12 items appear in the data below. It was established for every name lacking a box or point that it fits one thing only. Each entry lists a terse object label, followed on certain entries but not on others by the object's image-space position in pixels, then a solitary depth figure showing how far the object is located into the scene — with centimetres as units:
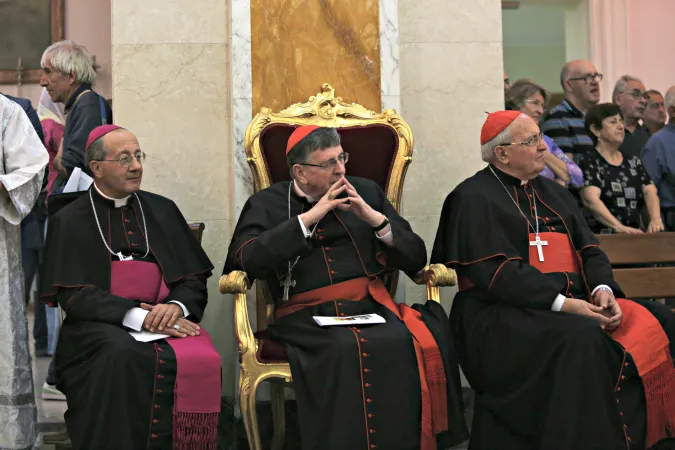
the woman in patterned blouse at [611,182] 1065
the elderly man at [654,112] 1423
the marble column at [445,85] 1007
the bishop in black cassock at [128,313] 725
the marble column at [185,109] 980
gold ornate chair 902
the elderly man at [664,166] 1193
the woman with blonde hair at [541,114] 1055
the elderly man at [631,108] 1320
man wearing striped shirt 1102
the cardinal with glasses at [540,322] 747
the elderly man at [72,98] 967
